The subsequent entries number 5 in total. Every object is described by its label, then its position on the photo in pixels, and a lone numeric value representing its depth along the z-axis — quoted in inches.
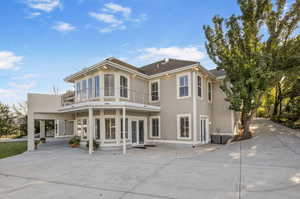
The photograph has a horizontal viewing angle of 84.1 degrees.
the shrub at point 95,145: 462.0
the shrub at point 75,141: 551.1
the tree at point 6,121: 950.7
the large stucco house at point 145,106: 474.3
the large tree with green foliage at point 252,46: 430.0
